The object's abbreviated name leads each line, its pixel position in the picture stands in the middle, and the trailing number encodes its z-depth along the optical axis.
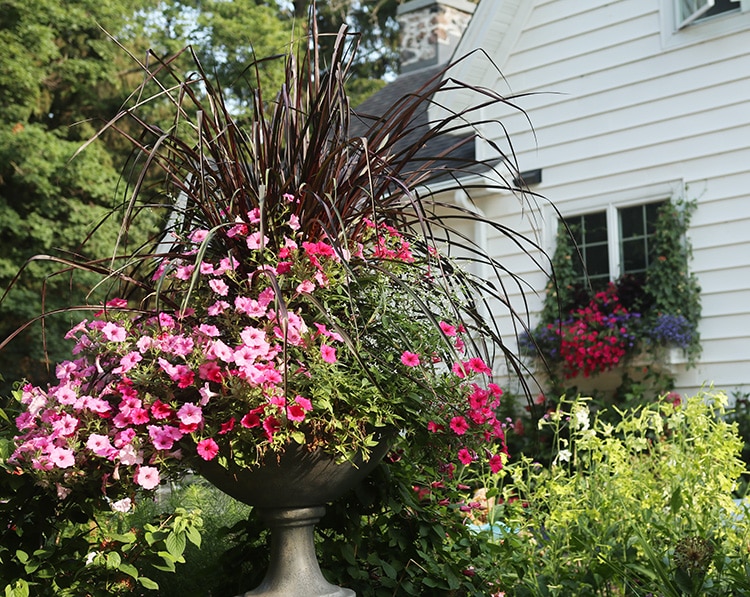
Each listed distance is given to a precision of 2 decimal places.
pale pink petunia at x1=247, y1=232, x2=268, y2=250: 2.04
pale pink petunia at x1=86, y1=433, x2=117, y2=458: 1.85
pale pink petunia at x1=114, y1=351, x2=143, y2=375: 1.92
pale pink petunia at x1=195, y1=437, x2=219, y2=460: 1.83
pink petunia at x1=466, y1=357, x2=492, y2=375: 2.13
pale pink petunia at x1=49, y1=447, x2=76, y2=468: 1.86
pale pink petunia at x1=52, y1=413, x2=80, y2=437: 1.88
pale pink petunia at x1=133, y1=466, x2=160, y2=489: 1.86
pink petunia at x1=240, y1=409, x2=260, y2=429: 1.84
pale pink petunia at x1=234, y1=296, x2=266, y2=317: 1.97
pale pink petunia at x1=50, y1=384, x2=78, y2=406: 1.94
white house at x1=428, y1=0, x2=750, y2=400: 5.81
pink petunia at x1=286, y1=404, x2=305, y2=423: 1.83
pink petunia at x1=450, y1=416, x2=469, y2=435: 2.07
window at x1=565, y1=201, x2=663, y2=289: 6.26
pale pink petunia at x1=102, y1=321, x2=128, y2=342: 1.96
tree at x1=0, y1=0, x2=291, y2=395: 11.74
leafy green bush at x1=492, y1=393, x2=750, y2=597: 2.21
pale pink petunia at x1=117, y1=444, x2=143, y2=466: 1.87
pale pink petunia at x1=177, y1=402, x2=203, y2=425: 1.84
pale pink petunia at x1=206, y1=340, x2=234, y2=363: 1.84
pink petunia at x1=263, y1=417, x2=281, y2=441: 1.83
